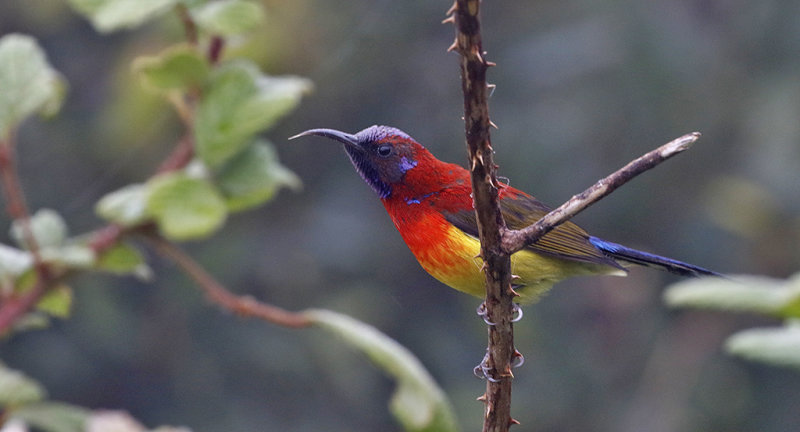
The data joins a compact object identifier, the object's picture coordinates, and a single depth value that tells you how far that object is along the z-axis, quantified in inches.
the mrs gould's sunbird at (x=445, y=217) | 177.3
